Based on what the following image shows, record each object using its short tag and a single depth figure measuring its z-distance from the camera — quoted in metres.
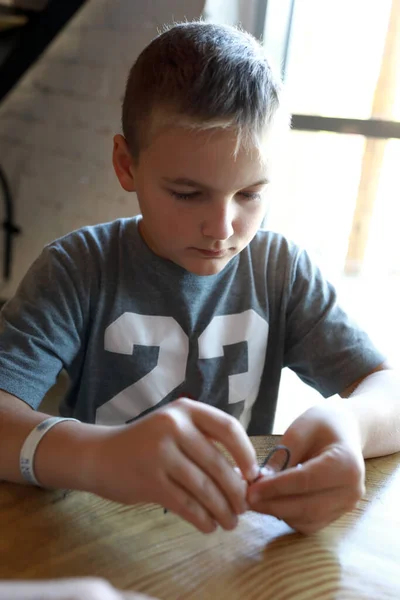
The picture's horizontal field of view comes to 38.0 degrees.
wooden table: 0.54
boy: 0.60
